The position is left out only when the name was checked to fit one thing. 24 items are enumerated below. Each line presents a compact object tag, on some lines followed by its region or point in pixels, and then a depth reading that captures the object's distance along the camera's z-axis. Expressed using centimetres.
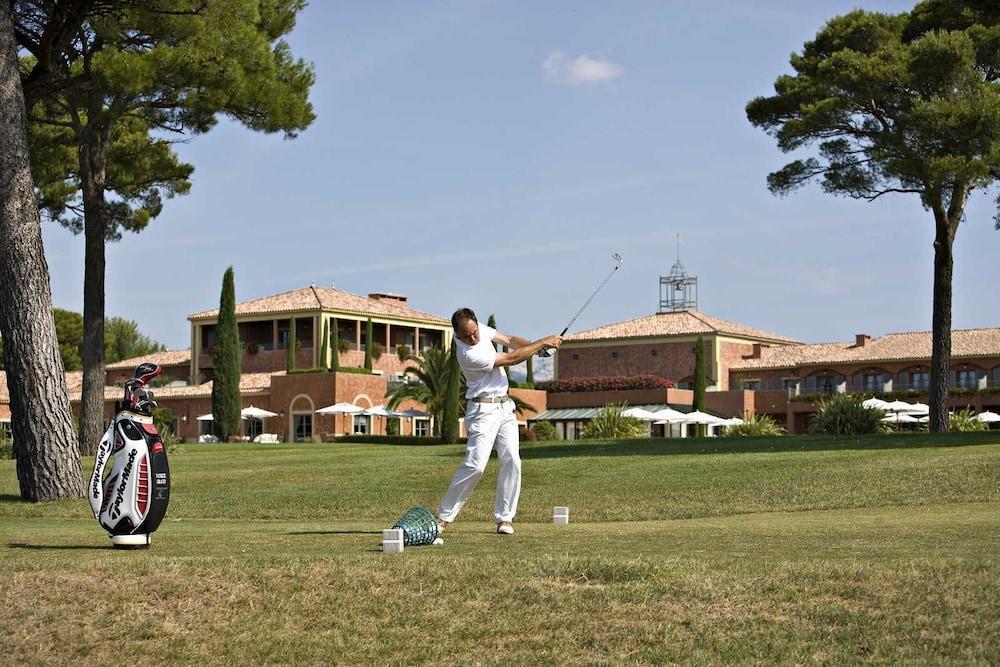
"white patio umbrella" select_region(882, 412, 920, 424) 5781
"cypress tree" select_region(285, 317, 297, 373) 7019
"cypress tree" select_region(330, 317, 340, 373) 6538
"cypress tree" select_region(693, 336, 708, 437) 6456
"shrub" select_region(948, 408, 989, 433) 4216
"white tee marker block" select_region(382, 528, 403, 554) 991
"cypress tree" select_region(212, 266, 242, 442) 5606
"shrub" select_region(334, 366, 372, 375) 6669
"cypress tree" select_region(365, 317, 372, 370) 6844
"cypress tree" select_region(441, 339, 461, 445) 4747
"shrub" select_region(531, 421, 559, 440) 4909
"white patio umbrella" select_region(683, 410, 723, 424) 5850
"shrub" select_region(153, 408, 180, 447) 5990
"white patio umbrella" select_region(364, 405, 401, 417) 6122
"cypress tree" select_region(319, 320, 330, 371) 6788
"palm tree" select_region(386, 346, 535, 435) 5678
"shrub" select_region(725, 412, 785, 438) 4006
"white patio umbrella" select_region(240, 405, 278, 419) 6303
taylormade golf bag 1053
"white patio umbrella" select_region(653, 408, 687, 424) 5833
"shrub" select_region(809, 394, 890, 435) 3653
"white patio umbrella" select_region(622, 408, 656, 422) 5581
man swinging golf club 1095
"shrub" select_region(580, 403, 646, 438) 4134
